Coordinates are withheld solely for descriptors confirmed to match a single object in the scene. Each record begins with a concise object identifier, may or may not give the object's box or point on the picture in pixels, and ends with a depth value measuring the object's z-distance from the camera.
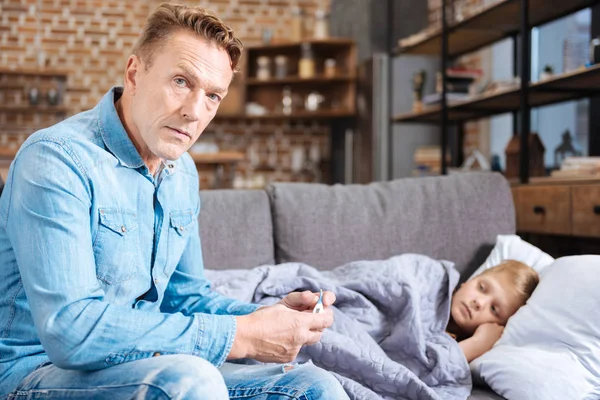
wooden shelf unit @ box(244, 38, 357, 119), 6.06
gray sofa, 1.93
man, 0.95
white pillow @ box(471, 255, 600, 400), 1.47
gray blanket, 1.50
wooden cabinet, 2.39
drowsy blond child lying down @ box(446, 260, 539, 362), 1.80
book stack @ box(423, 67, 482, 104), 3.71
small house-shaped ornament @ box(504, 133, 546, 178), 3.02
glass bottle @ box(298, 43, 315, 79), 6.16
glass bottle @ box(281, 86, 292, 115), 6.33
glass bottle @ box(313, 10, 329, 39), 6.23
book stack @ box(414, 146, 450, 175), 4.33
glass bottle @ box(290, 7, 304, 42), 6.43
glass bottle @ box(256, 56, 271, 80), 6.25
